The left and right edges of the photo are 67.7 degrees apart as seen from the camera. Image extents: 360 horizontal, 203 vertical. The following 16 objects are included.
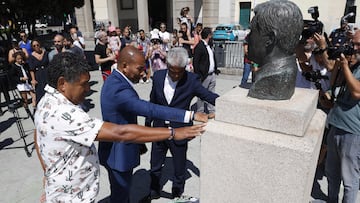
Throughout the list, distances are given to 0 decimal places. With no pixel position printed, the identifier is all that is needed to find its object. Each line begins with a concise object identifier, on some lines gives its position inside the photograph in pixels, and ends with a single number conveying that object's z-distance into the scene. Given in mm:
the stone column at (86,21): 22775
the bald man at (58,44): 5795
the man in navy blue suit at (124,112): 2217
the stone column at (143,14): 18859
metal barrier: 10133
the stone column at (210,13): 21812
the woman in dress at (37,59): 6113
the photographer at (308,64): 3422
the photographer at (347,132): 2313
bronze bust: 1838
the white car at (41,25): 44494
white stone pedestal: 1772
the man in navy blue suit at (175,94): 2799
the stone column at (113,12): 21500
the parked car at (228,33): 20156
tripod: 4691
